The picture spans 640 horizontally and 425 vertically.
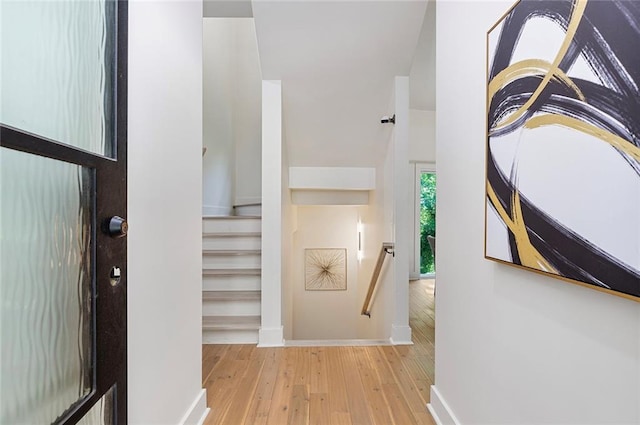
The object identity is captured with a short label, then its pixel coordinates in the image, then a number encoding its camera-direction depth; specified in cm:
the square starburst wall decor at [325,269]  537
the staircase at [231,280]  254
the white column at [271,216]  250
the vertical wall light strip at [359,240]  490
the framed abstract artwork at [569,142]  62
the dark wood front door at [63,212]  63
